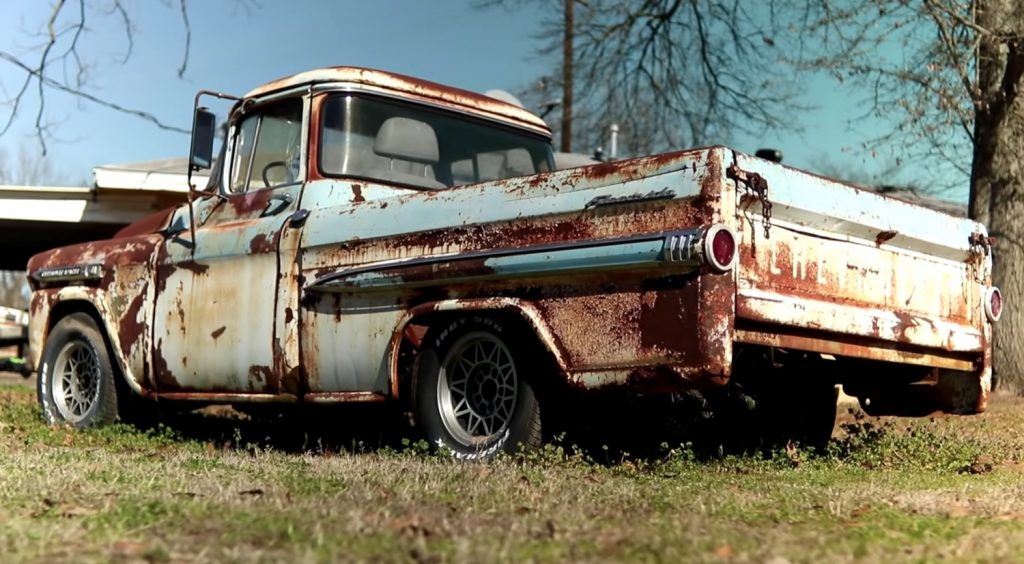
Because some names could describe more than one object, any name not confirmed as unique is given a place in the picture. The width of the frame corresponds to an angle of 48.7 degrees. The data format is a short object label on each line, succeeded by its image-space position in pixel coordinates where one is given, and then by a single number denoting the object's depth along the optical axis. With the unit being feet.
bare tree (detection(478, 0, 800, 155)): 52.31
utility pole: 66.64
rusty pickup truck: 15.84
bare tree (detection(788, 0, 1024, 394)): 36.42
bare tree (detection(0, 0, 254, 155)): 35.04
